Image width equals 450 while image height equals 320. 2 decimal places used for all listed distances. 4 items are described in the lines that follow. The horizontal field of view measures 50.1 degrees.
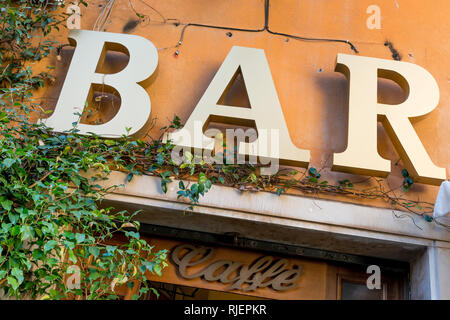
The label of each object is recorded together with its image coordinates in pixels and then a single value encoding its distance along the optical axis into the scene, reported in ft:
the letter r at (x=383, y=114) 10.41
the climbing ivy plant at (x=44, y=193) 8.38
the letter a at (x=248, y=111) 10.51
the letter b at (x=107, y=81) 10.70
